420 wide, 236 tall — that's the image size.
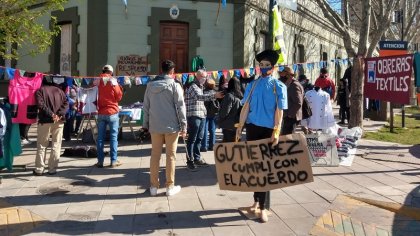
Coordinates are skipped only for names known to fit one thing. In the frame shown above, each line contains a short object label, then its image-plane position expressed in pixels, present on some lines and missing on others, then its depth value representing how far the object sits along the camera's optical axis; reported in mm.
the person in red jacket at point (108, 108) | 7848
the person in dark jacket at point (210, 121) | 8289
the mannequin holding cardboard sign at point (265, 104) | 5047
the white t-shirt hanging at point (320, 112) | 8875
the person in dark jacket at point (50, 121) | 7312
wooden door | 14578
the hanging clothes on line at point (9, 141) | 7449
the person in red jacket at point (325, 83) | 11898
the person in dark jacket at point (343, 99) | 14266
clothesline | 9602
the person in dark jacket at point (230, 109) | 7512
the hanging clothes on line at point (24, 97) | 7527
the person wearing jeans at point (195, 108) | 7559
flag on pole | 9119
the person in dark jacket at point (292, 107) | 7070
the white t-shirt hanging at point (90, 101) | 9555
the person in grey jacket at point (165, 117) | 5988
